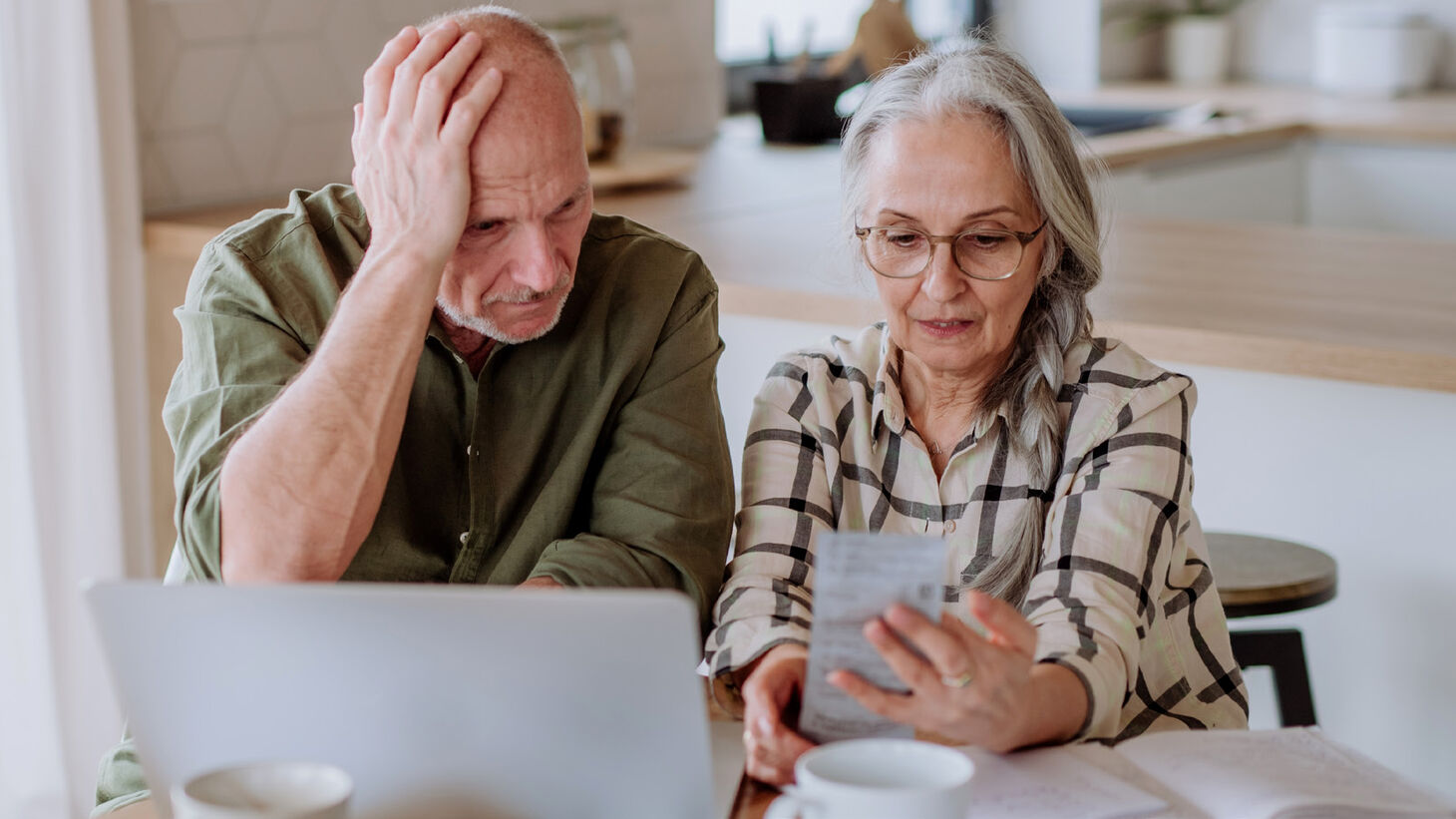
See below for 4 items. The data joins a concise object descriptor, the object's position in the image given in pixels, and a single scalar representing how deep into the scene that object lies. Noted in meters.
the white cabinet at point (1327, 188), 3.54
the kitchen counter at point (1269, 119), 3.34
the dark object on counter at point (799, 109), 3.58
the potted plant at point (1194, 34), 4.64
